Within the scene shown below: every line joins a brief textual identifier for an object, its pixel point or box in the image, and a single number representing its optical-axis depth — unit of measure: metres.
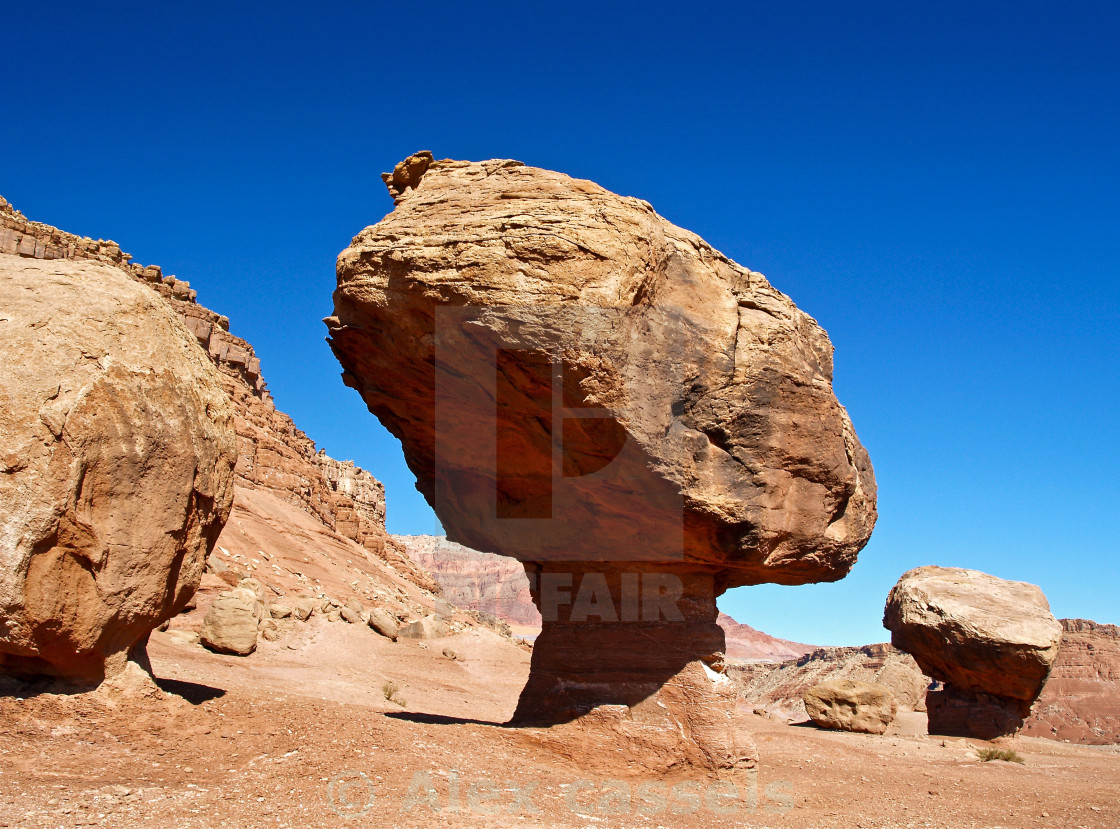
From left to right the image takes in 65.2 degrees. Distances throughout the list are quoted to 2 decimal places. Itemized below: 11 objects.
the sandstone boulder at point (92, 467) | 4.93
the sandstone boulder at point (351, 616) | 17.67
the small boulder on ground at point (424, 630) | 18.67
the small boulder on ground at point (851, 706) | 15.03
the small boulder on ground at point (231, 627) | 13.12
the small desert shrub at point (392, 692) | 12.48
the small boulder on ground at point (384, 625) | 17.67
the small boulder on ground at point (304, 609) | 16.61
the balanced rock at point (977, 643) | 13.66
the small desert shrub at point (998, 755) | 12.38
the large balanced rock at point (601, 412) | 6.35
